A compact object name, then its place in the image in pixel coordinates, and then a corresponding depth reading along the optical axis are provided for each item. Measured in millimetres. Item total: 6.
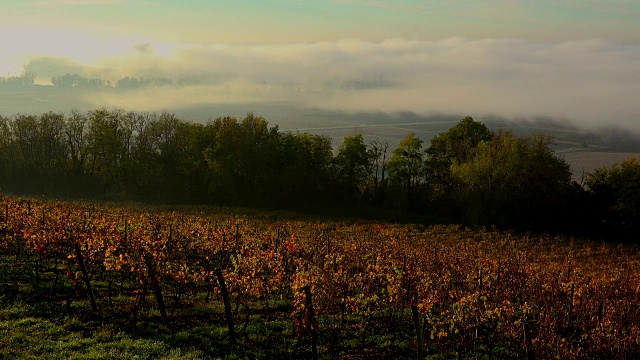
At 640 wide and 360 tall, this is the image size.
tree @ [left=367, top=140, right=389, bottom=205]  88756
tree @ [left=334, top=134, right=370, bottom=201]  85875
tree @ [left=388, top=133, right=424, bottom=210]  88569
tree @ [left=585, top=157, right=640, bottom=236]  63188
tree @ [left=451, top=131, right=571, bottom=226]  68000
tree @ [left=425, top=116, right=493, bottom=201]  84125
